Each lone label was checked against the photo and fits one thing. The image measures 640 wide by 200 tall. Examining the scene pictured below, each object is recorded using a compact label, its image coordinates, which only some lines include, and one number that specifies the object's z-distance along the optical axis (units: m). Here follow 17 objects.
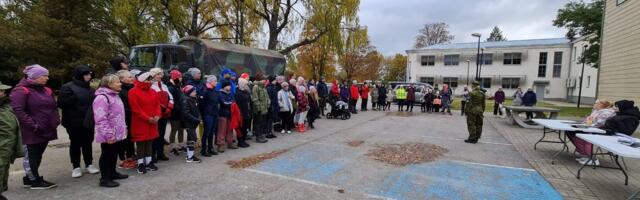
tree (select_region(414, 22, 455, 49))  58.88
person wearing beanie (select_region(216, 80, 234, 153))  6.57
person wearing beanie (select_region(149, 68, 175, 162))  5.36
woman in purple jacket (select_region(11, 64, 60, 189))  4.07
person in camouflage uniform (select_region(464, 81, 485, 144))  8.73
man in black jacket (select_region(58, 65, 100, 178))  4.57
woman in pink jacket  4.30
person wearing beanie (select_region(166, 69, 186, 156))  6.06
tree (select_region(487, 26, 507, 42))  96.78
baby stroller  13.49
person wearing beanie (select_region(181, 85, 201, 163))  5.88
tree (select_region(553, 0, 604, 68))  22.36
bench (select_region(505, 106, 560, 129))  12.17
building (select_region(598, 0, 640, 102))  11.63
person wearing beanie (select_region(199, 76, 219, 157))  6.30
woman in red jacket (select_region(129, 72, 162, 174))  4.91
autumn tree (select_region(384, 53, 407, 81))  66.38
